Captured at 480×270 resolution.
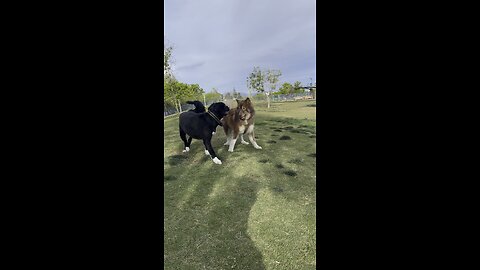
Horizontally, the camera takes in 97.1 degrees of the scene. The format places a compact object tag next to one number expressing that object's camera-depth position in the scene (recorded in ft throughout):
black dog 10.28
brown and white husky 11.44
